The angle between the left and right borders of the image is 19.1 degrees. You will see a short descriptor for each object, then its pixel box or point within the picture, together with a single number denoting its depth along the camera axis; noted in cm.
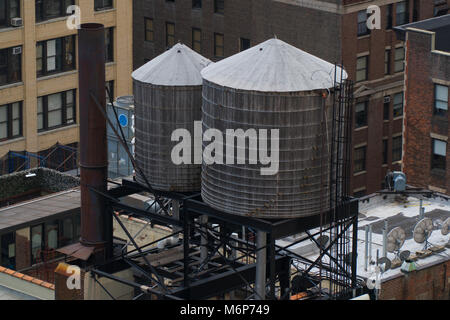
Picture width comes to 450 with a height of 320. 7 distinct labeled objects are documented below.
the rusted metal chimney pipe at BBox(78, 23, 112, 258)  4994
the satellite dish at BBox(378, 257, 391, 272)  6075
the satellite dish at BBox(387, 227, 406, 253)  6200
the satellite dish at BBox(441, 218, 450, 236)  6525
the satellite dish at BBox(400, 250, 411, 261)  6272
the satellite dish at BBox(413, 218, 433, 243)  6347
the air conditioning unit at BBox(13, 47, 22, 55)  8850
